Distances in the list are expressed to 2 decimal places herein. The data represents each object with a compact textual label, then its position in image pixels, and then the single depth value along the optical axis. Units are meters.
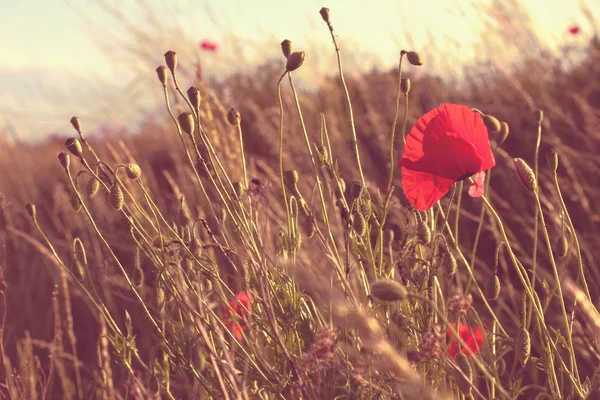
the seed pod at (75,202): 0.92
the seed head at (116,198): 0.88
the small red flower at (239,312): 0.91
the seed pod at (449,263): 0.89
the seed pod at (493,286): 0.90
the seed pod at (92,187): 0.91
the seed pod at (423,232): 0.89
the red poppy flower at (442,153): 0.88
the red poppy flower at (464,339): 1.07
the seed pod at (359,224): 0.89
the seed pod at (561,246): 0.91
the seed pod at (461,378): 0.85
